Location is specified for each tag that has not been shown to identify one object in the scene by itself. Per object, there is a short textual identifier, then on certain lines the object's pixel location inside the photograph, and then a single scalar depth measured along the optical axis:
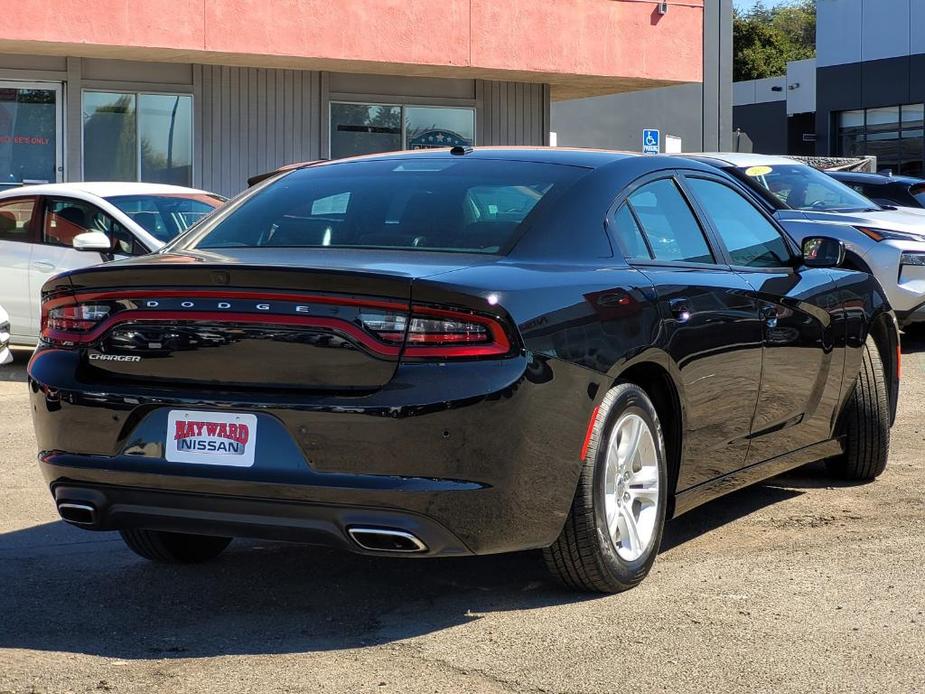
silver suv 12.41
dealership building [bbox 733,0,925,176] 45.72
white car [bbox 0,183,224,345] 11.74
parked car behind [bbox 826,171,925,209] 15.19
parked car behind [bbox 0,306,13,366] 10.09
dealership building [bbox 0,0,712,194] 19.50
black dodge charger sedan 4.30
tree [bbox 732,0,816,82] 75.31
